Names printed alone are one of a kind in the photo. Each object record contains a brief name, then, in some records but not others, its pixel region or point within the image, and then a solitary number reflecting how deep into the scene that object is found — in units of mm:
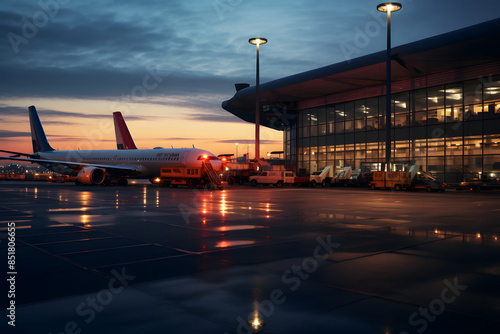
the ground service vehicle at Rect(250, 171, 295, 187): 47212
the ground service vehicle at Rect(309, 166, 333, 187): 50500
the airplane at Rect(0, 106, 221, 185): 40812
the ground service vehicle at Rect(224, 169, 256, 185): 52247
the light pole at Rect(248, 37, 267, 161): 44503
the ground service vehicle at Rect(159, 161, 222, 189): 39250
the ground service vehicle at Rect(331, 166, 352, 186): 52147
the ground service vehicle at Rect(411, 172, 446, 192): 38766
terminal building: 41062
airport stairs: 38747
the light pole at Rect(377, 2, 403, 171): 35625
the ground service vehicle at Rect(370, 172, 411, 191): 40094
